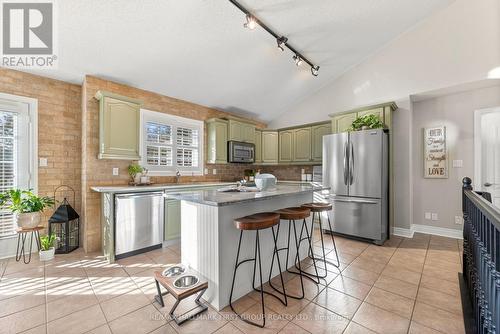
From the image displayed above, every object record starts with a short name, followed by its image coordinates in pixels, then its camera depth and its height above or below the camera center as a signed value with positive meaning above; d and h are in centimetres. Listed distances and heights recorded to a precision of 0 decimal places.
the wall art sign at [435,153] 382 +23
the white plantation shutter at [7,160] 282 +11
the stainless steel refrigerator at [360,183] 338 -27
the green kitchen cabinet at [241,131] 486 +85
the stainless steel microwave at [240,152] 484 +36
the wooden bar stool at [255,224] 171 -46
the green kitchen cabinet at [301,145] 496 +52
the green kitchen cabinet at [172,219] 334 -83
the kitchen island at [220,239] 184 -68
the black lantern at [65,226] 297 -86
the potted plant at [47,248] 278 -106
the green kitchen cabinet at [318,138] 472 +65
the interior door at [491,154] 331 +19
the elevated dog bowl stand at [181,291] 165 -98
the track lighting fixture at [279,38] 268 +196
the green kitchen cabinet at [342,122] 411 +88
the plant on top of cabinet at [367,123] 362 +75
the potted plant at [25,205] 265 -48
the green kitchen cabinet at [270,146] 553 +54
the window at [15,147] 283 +29
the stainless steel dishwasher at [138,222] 286 -78
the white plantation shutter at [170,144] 388 +46
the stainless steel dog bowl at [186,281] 185 -100
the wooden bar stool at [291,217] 210 -49
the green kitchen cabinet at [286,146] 529 +53
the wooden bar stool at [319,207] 251 -48
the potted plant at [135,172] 351 -8
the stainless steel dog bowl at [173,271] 196 -97
